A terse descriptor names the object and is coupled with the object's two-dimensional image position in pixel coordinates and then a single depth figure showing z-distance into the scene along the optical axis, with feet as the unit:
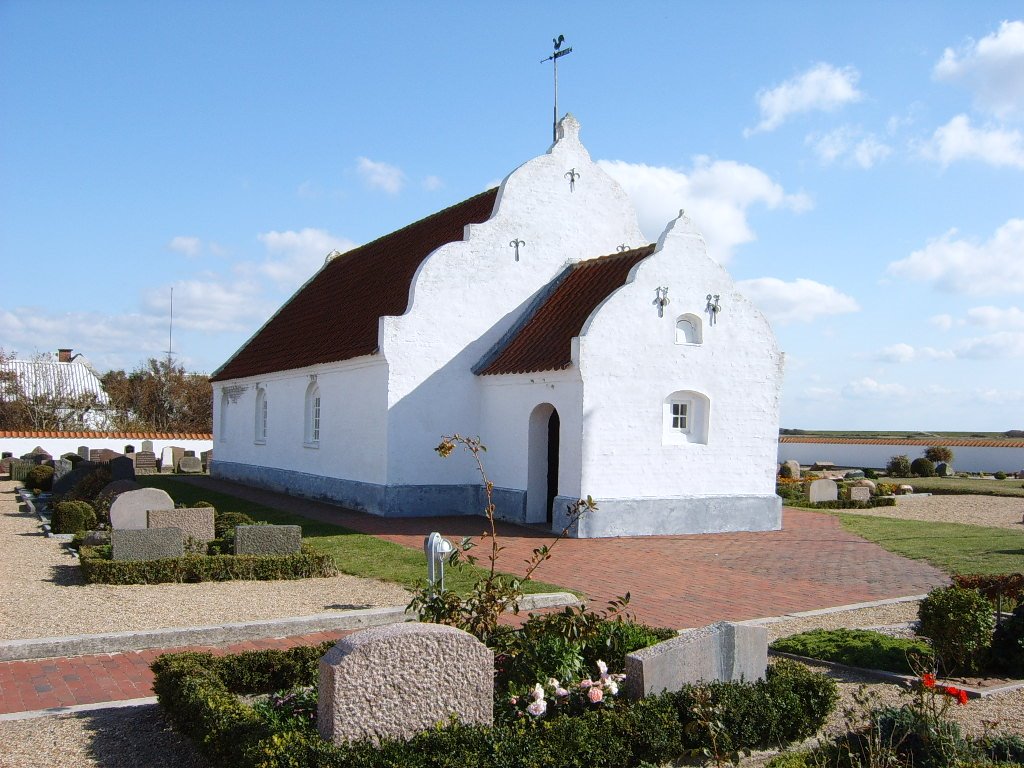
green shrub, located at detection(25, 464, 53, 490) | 85.40
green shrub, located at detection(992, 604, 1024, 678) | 27.53
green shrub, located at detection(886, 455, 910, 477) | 143.84
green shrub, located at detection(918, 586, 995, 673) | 26.78
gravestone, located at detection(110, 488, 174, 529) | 47.52
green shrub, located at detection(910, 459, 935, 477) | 141.08
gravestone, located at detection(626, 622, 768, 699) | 20.76
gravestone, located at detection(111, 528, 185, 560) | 40.96
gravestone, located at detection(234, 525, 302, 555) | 43.29
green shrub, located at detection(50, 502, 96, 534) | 56.44
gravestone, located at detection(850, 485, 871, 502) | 89.45
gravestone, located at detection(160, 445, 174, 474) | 127.17
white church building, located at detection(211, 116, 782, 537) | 58.65
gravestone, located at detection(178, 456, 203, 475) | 120.78
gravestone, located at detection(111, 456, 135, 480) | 75.20
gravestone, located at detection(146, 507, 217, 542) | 44.91
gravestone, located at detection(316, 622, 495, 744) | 17.54
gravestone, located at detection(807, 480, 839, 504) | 90.48
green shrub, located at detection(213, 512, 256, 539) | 49.93
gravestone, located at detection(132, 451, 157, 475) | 124.63
